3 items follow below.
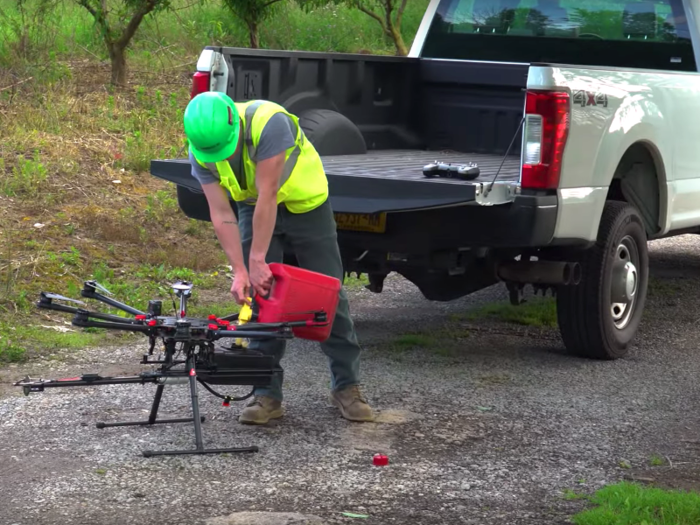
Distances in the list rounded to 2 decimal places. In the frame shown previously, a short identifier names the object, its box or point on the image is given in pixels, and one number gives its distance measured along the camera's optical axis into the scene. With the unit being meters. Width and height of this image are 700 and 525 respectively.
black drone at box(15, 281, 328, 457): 8.36
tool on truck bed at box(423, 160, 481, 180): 11.11
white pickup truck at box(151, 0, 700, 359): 10.64
